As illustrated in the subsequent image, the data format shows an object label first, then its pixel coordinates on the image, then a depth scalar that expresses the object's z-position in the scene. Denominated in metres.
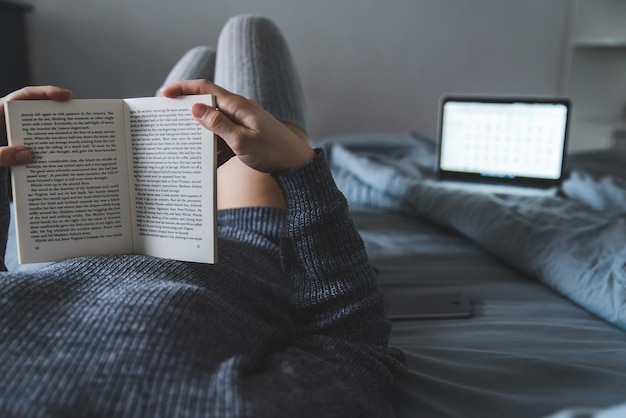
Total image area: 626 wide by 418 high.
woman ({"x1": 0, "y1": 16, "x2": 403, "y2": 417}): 0.43
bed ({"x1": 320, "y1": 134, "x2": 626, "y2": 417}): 0.63
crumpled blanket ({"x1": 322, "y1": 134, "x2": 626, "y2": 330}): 0.86
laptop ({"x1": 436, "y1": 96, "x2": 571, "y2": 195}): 1.46
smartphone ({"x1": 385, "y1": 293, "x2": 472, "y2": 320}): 0.84
